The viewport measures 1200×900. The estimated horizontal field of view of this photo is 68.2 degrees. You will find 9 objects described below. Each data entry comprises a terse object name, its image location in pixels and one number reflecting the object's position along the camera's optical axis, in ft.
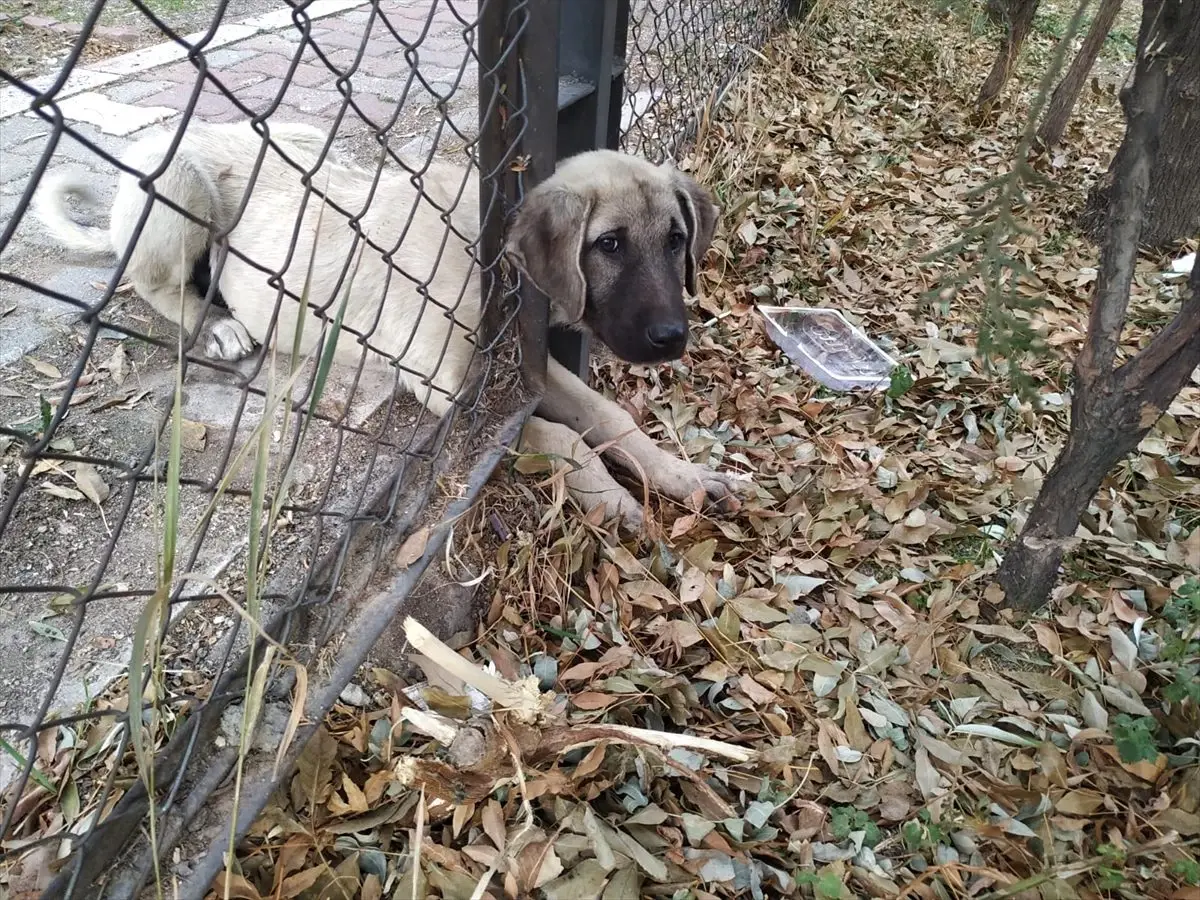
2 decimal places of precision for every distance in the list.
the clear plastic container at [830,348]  3.27
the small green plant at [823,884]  1.69
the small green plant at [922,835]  1.80
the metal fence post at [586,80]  2.52
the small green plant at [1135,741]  1.84
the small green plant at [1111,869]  1.64
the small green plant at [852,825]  1.84
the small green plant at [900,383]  3.13
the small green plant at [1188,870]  1.62
